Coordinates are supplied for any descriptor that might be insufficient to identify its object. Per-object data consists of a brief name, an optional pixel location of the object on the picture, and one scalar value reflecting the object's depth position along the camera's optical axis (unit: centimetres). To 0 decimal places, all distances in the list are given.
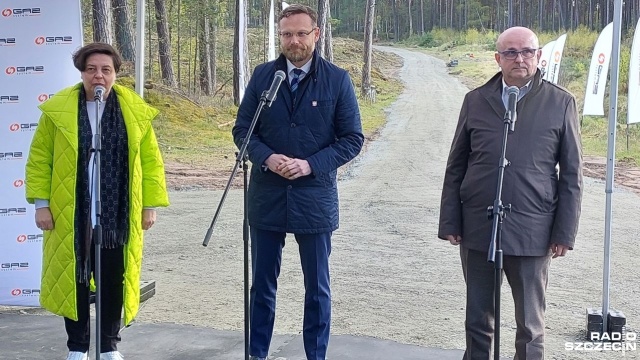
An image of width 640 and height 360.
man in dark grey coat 299
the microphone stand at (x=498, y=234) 267
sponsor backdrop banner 448
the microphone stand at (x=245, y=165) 307
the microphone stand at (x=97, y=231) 306
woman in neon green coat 334
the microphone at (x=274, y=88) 308
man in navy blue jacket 329
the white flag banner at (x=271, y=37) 1090
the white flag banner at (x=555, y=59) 1318
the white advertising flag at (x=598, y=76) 1132
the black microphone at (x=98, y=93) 313
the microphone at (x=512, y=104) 276
